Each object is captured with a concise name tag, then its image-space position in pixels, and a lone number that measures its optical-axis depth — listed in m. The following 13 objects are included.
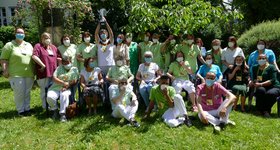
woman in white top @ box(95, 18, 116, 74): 5.01
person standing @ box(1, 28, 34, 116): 4.73
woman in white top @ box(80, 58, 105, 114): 4.68
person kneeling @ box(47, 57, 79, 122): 4.62
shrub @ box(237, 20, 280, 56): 8.71
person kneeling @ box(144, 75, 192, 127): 4.24
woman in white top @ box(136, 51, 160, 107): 4.83
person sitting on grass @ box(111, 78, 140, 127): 4.33
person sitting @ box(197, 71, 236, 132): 4.17
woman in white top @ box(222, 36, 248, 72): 5.17
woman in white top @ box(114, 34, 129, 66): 5.14
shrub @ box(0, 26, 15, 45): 12.15
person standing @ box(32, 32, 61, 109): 4.81
